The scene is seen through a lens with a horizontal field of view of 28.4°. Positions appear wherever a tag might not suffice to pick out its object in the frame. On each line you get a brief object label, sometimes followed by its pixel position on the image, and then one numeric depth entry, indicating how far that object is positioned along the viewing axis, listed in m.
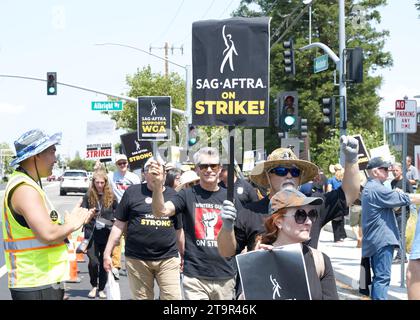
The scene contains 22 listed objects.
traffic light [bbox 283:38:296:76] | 24.97
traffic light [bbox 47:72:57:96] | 30.45
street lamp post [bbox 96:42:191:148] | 33.16
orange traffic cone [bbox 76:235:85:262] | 15.11
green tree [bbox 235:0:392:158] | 50.00
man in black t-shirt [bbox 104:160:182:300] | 7.55
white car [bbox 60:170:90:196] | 49.47
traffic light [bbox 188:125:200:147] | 27.25
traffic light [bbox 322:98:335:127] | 20.77
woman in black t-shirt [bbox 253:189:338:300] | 3.94
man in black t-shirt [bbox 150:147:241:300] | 6.44
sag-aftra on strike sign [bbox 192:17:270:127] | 6.08
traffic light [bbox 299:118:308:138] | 19.67
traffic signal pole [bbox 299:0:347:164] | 20.27
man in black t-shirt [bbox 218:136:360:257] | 5.07
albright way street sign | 30.02
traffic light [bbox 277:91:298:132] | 17.03
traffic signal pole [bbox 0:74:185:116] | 30.73
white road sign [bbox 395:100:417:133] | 12.10
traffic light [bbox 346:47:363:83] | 20.02
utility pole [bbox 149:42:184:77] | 53.42
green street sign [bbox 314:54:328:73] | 22.61
